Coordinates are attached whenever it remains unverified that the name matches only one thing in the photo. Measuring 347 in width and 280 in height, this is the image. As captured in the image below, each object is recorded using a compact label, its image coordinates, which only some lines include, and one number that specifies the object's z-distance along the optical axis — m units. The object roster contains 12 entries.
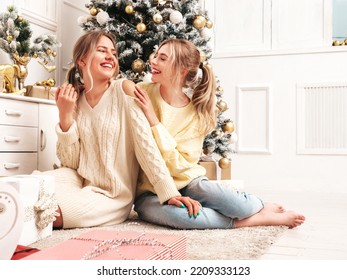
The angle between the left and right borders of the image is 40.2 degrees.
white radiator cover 3.27
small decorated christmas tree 2.37
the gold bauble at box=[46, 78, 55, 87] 2.37
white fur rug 1.24
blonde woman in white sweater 1.60
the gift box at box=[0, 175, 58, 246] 1.33
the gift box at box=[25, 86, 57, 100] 2.31
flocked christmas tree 2.55
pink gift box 0.92
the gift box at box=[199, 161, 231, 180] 2.73
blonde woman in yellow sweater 1.61
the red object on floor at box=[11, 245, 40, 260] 1.06
